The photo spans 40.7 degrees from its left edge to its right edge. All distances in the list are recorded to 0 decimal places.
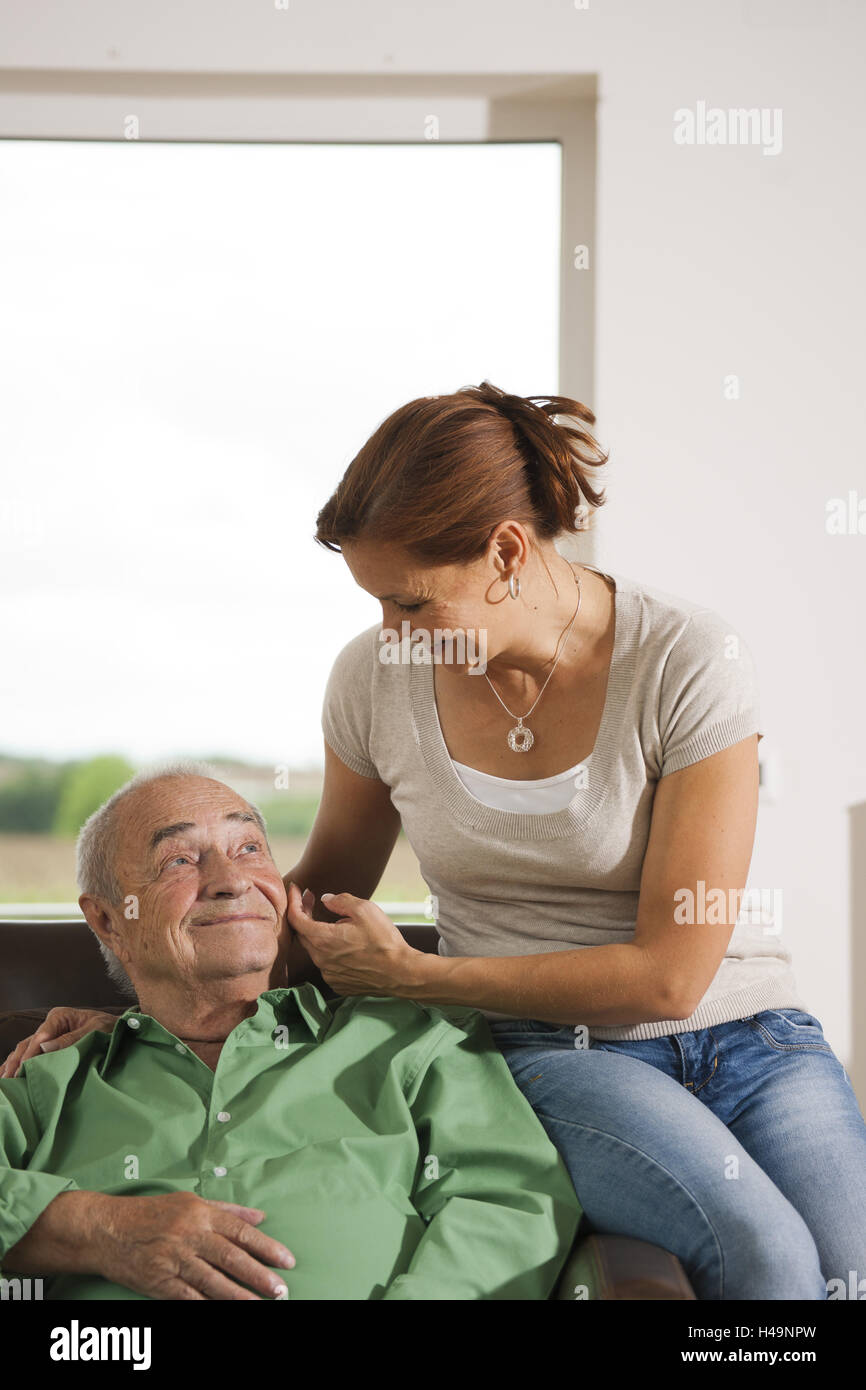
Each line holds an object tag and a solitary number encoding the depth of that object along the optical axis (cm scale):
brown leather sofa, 181
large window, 274
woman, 143
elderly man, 127
